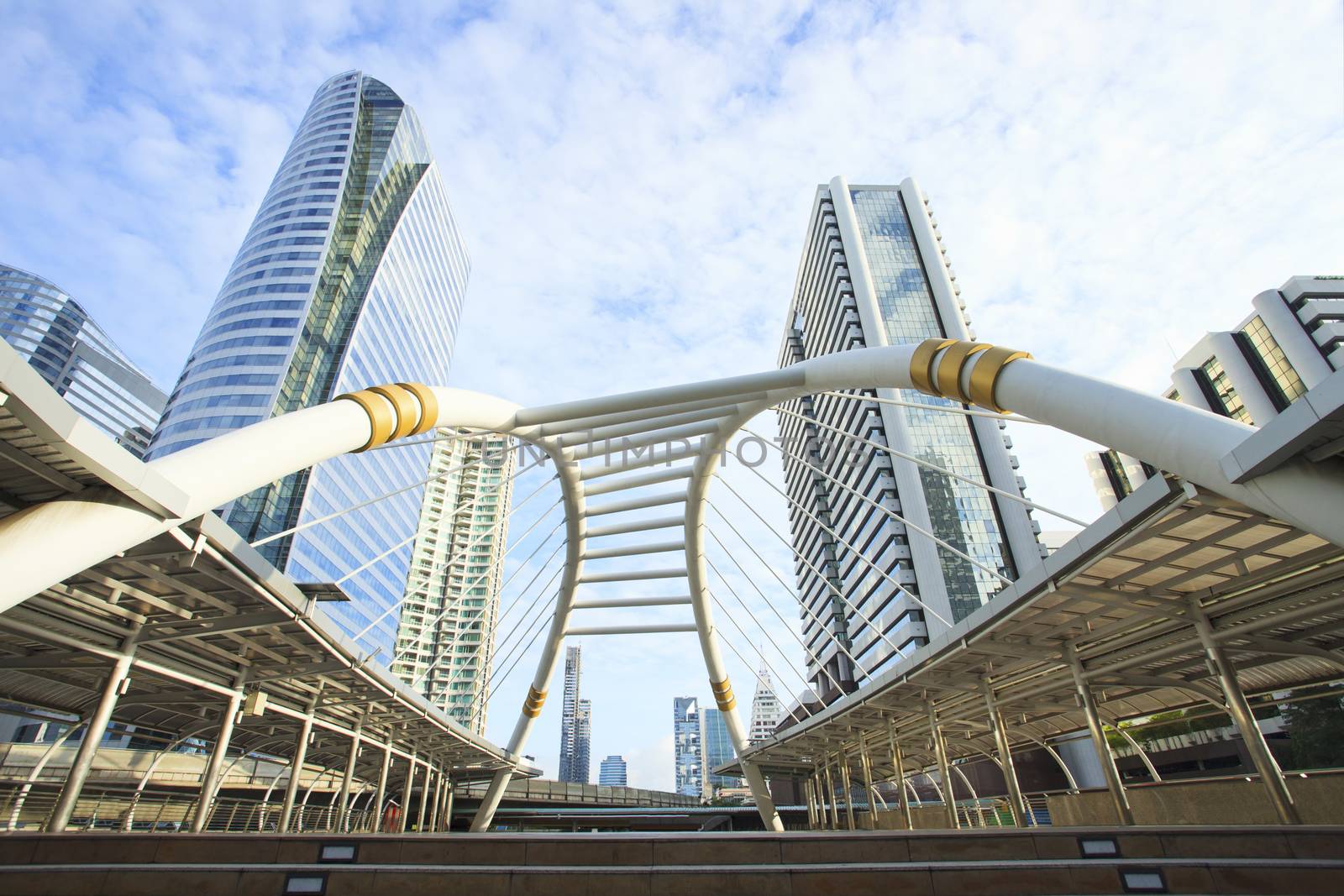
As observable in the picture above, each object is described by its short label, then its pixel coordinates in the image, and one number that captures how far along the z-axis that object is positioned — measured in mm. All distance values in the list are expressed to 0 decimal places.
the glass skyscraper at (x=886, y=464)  67812
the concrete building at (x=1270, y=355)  53156
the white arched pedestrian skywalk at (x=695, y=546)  6375
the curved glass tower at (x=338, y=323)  68312
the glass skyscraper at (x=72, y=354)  130625
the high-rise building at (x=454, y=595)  112875
